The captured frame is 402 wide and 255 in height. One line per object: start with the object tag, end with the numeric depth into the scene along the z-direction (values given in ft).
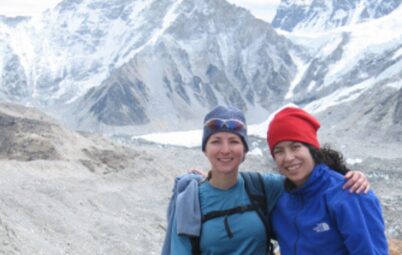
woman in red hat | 13.39
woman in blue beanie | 14.79
